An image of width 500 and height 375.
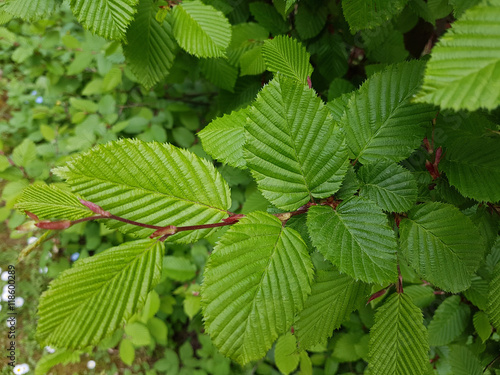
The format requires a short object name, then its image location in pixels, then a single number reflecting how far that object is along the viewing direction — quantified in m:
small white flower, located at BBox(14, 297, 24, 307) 0.66
